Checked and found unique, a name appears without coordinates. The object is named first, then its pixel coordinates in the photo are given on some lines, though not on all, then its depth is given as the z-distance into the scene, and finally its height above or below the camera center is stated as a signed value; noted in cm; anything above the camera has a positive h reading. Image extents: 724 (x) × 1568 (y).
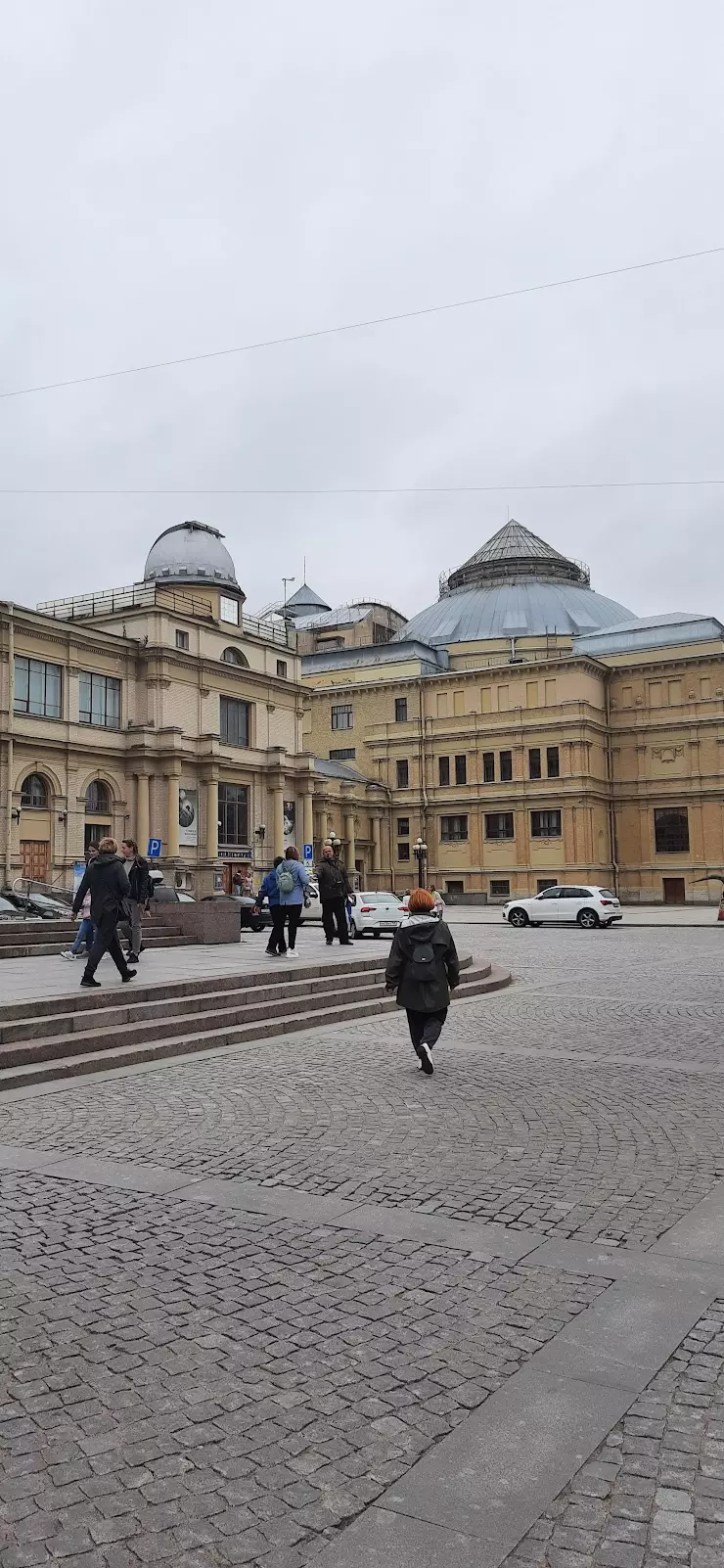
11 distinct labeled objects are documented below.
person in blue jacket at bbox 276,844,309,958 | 1770 -4
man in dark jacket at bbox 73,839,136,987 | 1232 -18
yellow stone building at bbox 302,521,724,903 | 6206 +723
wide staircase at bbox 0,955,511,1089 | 1002 -142
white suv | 3788 -107
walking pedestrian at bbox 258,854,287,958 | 1777 -51
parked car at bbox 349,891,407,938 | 3125 -94
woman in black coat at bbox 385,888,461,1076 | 986 -83
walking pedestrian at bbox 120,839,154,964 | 1527 -7
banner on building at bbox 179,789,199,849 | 5081 +311
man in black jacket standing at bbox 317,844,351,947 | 1925 -17
